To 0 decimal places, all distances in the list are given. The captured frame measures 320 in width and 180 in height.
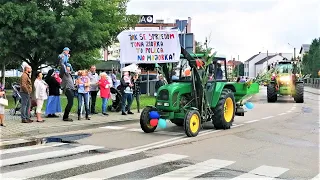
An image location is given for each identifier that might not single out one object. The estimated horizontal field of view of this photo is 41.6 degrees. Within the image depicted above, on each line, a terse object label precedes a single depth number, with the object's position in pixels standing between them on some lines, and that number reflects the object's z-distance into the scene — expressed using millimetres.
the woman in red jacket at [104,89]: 14664
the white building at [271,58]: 131688
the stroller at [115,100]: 15930
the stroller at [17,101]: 14399
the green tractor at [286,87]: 24969
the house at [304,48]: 123375
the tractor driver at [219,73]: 12281
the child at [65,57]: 12648
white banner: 11102
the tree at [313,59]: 65688
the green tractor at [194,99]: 10734
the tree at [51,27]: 21141
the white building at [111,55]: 66250
